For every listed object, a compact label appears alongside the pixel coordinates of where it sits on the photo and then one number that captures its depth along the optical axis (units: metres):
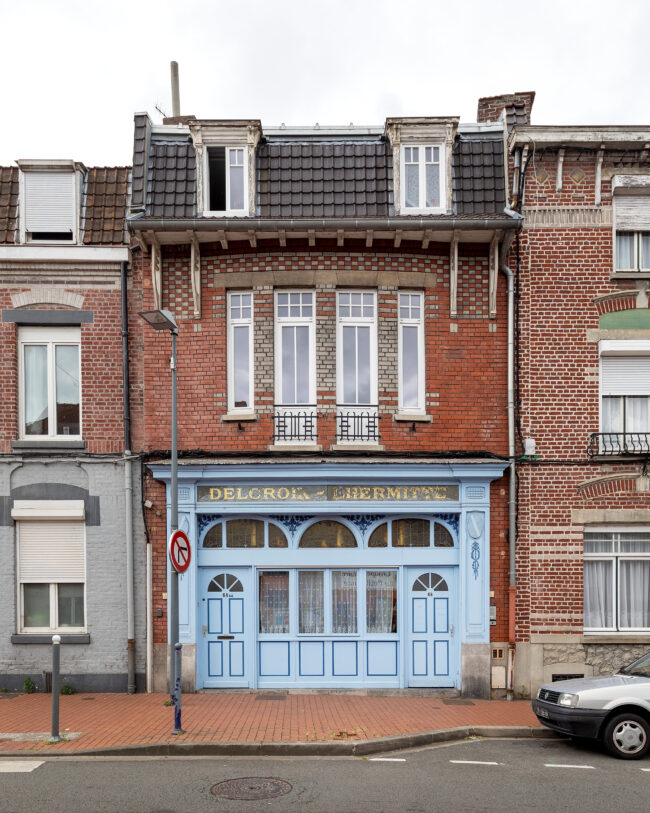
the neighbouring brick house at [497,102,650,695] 12.55
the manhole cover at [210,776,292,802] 7.89
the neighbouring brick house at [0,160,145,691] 12.76
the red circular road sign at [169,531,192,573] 10.04
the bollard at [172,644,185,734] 9.83
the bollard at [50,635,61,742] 9.61
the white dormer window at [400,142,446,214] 12.91
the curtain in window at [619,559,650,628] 12.80
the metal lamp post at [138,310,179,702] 10.22
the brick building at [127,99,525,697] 12.57
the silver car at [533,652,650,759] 9.17
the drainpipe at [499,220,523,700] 12.41
